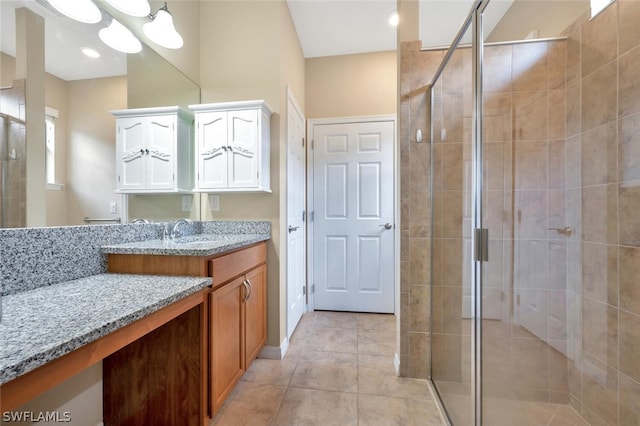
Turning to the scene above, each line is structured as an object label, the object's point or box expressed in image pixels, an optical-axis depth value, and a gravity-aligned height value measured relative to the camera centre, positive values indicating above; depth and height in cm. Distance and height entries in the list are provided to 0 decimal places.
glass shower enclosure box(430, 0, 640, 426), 102 -4
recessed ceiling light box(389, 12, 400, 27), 236 +180
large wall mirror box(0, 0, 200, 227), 92 +41
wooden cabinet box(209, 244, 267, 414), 130 -63
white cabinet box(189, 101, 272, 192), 186 +48
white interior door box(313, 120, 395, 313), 282 -5
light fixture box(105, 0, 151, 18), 134 +109
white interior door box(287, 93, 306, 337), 222 -5
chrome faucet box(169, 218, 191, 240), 175 -10
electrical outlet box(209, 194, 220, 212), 205 +8
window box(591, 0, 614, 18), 100 +81
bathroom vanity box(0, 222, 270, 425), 62 -31
